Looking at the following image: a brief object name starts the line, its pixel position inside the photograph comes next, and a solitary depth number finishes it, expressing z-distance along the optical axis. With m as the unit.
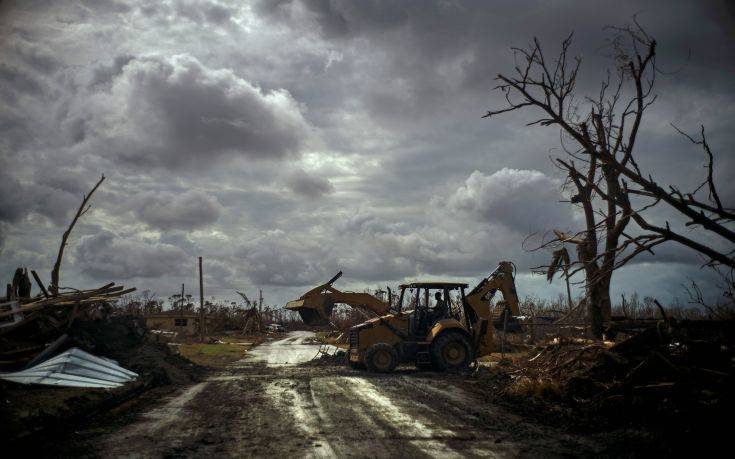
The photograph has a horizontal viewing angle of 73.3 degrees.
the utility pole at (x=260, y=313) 46.62
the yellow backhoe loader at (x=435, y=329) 14.07
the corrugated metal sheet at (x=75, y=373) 8.93
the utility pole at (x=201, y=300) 33.78
